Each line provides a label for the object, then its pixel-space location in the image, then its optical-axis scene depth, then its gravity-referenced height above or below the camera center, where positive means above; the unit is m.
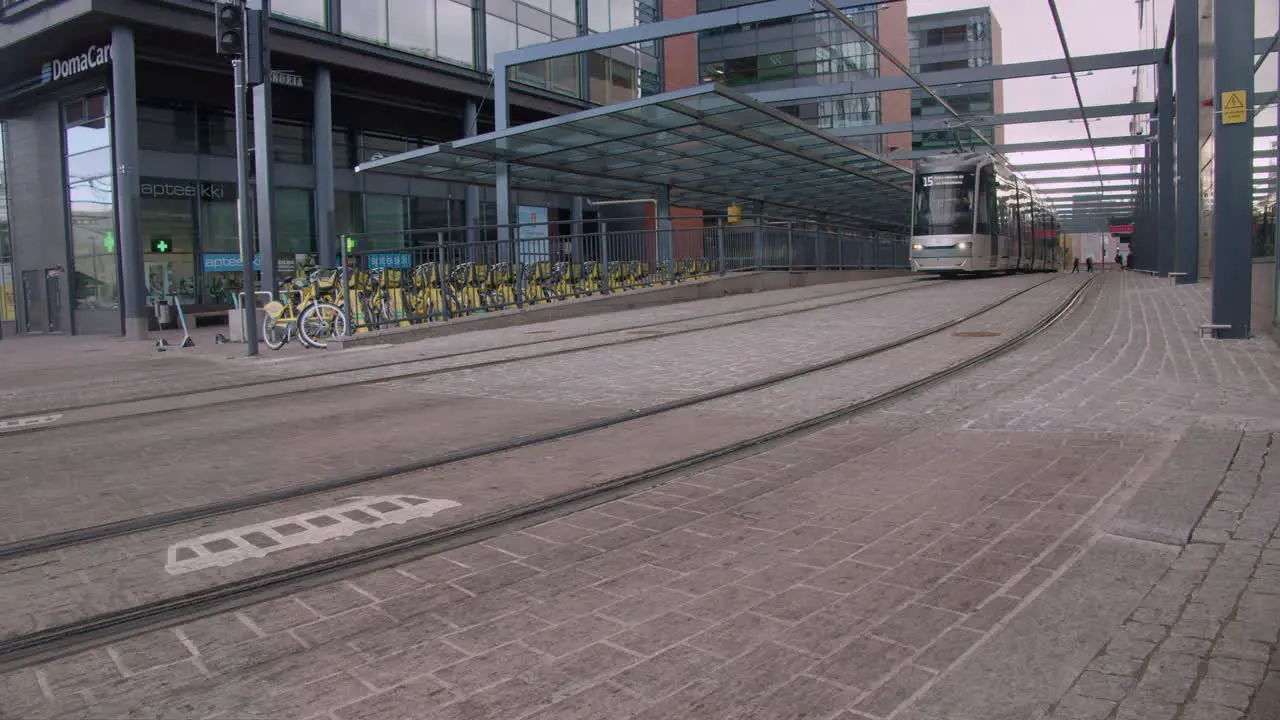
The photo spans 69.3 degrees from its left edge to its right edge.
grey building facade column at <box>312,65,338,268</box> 26.27 +3.81
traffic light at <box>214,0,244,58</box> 13.72 +3.98
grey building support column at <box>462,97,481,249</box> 30.62 +3.79
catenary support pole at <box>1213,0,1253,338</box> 11.05 +1.30
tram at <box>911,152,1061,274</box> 27.25 +2.13
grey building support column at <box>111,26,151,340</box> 22.33 +2.93
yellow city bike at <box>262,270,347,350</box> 15.48 -0.32
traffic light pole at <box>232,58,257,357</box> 14.14 +1.13
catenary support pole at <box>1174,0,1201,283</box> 22.73 +3.71
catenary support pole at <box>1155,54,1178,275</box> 29.69 +3.57
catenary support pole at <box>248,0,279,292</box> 16.39 +2.34
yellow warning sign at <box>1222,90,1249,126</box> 10.91 +2.04
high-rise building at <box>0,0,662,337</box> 23.41 +4.93
